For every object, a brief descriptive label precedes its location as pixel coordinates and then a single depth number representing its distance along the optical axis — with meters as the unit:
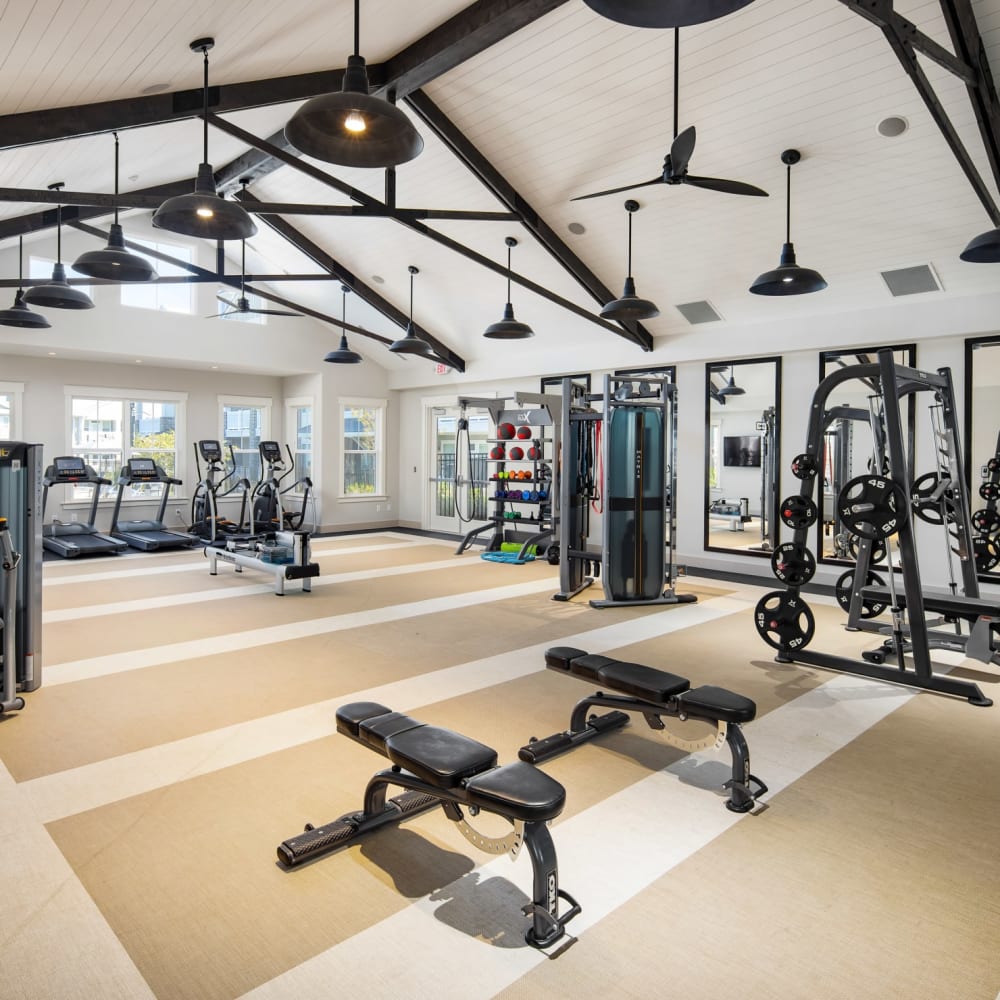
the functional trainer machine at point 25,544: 3.93
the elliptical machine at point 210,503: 10.08
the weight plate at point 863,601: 5.48
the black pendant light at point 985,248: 3.75
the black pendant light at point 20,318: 6.84
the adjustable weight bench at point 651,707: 2.81
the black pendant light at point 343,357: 9.24
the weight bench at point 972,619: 4.45
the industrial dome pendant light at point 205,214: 3.76
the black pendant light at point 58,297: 5.88
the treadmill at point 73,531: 8.99
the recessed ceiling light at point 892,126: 4.94
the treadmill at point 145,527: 9.58
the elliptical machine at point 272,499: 10.37
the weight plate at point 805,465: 4.54
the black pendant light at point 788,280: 4.75
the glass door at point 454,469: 11.22
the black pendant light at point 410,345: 8.38
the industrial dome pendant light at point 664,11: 1.81
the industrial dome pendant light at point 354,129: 2.57
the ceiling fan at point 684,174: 3.87
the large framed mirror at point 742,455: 8.13
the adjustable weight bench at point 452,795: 2.01
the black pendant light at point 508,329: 6.99
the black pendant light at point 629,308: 5.81
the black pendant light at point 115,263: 4.82
